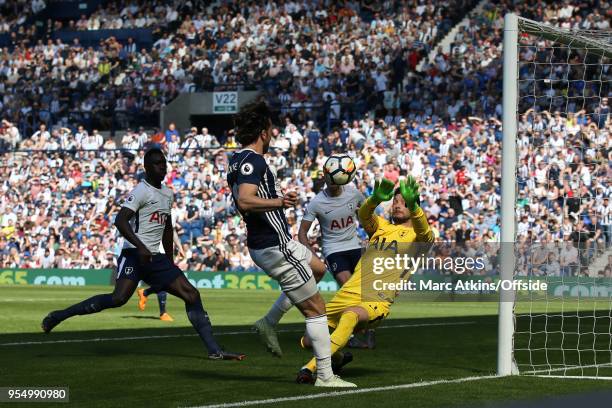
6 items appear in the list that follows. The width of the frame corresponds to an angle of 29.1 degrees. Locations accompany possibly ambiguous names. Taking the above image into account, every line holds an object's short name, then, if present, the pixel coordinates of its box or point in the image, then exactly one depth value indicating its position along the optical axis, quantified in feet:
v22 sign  136.77
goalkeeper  33.47
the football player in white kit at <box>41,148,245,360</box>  40.93
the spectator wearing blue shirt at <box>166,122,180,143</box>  129.59
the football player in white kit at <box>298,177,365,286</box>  47.80
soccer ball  38.32
